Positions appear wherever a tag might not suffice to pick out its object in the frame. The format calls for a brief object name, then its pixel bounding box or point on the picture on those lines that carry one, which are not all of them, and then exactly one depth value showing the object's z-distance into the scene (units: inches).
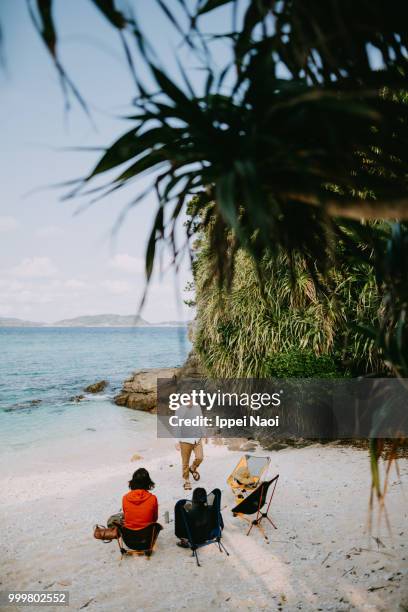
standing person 307.6
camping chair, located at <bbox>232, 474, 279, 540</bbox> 216.8
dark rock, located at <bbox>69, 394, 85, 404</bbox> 816.4
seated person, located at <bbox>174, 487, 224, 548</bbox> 201.8
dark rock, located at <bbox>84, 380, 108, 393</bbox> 933.4
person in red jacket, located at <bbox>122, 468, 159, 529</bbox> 199.9
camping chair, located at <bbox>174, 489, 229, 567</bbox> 199.5
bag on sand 203.9
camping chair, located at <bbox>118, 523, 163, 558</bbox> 197.6
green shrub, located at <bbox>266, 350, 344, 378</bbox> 347.3
